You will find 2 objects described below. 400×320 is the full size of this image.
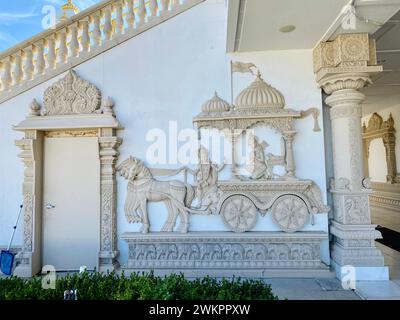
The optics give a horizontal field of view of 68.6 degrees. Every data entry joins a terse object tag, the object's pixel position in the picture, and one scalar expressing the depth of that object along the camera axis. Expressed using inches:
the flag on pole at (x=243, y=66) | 162.4
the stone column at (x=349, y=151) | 144.2
